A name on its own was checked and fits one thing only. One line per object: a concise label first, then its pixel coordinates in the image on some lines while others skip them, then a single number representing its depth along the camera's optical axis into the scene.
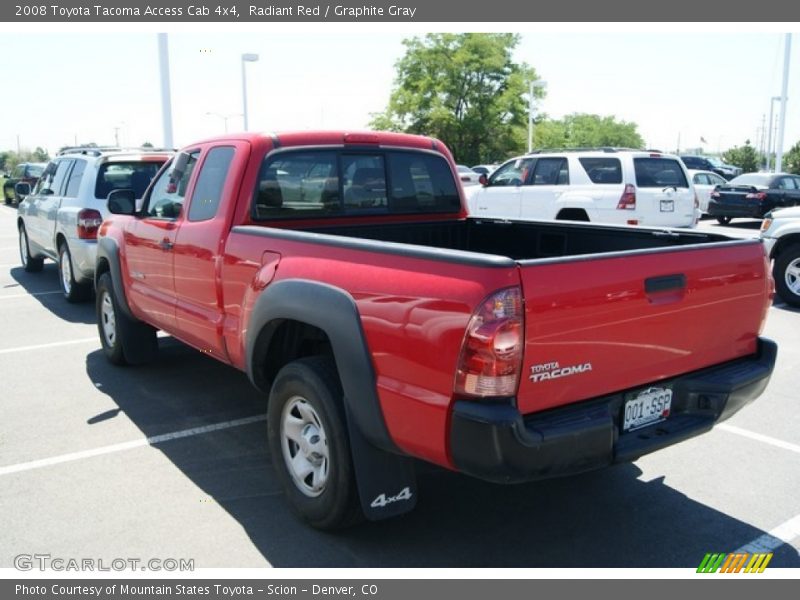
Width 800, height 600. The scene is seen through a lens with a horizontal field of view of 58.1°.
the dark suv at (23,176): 26.49
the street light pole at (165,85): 15.77
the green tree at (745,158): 55.00
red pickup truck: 2.79
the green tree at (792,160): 47.19
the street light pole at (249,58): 22.08
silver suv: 8.72
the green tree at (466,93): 49.28
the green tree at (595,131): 75.31
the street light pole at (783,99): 28.17
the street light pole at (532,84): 38.53
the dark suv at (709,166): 30.98
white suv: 11.74
